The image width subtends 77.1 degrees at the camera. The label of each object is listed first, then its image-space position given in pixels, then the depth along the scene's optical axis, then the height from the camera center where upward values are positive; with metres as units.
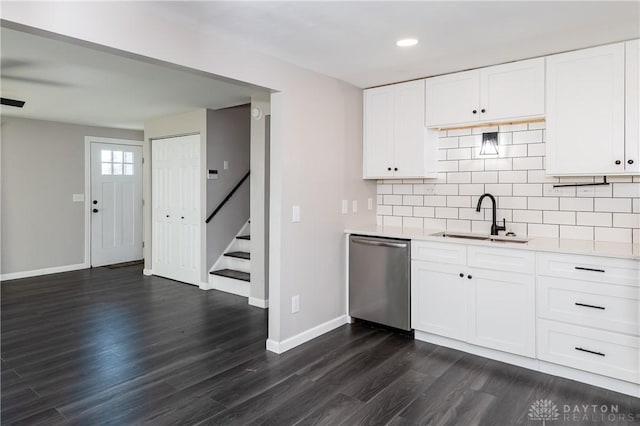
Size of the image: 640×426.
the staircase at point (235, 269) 4.99 -0.78
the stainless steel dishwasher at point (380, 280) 3.47 -0.63
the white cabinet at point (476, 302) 2.89 -0.72
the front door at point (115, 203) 6.70 +0.13
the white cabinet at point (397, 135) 3.67 +0.71
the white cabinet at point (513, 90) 3.04 +0.94
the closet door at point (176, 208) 5.50 +0.03
